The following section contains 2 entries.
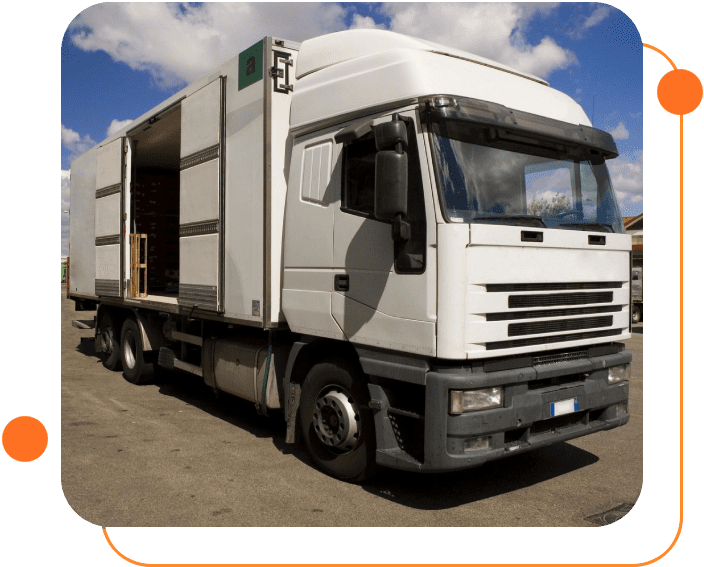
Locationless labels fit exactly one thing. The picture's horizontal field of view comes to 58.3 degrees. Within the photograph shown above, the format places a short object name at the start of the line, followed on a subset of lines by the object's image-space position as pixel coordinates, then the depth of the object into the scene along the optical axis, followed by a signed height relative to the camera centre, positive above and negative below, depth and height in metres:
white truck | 4.48 +0.28
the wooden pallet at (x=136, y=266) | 9.60 +0.31
